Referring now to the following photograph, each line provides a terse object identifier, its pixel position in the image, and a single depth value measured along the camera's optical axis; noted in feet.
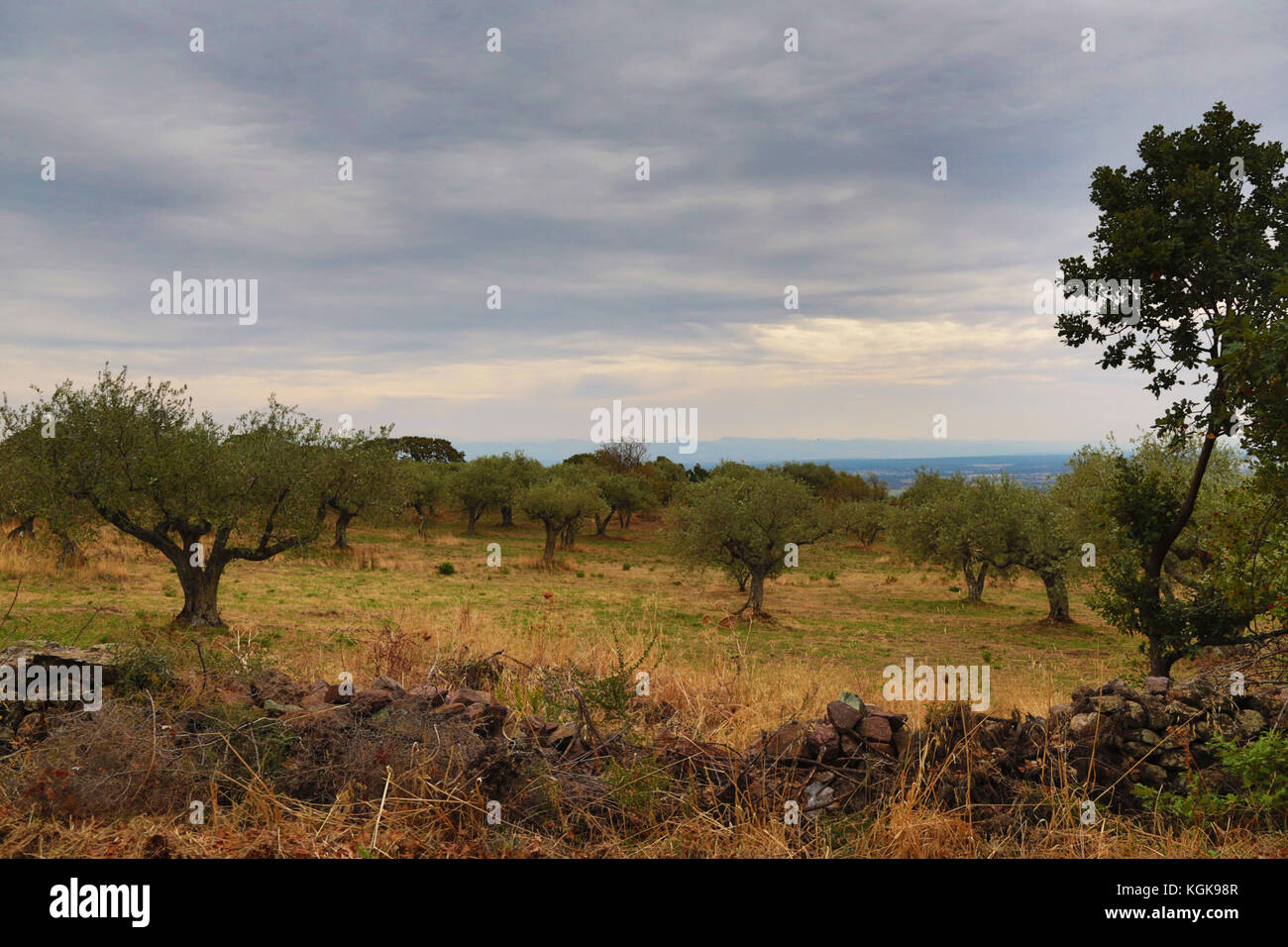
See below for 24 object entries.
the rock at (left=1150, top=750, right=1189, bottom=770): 23.99
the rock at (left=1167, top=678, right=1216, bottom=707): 26.58
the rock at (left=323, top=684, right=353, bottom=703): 26.63
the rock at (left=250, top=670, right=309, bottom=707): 27.76
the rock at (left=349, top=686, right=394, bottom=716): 25.80
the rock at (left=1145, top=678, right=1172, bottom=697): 28.22
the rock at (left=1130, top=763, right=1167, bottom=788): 23.72
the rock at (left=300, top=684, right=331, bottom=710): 25.95
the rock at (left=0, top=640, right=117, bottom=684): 26.35
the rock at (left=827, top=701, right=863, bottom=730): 24.66
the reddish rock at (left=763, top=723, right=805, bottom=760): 23.93
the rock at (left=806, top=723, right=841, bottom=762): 24.04
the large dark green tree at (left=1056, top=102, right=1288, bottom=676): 39.11
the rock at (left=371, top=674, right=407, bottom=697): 29.25
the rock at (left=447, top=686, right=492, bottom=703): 27.53
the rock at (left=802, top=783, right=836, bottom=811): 22.15
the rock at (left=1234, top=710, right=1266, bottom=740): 25.08
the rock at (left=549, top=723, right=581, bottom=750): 24.99
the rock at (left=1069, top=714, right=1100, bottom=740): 24.93
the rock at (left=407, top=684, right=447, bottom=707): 27.50
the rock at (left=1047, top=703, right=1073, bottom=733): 25.53
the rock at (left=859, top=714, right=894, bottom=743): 24.44
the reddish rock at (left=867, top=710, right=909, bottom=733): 25.17
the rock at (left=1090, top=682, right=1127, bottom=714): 25.53
